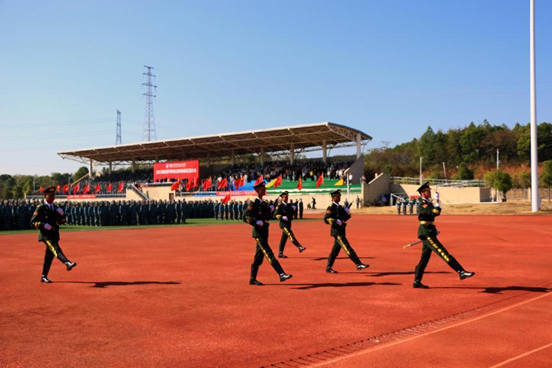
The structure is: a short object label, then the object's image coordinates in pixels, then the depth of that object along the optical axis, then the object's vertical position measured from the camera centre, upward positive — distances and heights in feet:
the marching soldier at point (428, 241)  27.07 -2.87
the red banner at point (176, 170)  184.75 +8.77
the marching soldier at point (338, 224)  31.76 -2.20
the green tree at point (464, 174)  193.23 +6.94
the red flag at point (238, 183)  164.73 +3.06
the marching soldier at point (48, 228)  29.84 -2.28
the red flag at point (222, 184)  165.99 +2.73
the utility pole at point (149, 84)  269.03 +61.91
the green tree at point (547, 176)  173.81 +5.60
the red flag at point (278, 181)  154.15 +3.31
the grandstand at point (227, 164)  160.97 +11.14
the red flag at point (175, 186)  168.12 +2.06
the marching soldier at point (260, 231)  28.04 -2.35
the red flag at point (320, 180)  155.67 +3.65
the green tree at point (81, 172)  368.23 +15.79
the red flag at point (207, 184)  170.09 +2.79
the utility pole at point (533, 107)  104.83 +18.81
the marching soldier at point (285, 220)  41.68 -2.53
